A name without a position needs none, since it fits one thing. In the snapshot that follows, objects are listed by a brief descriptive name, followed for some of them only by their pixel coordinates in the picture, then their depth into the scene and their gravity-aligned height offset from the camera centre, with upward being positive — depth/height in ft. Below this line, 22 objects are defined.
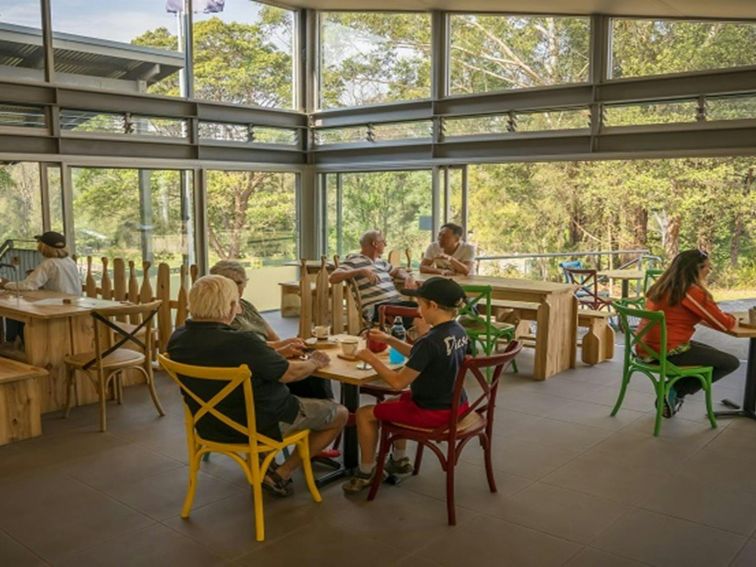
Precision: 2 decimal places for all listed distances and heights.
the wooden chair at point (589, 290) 26.89 -3.10
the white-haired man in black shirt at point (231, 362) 9.92 -2.16
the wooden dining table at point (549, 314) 19.33 -2.89
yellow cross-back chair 9.55 -3.32
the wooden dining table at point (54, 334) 16.14 -2.95
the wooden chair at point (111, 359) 15.24 -3.37
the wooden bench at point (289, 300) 29.99 -3.80
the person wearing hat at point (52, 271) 18.84 -1.64
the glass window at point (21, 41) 22.79 +5.73
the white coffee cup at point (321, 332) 13.07 -2.25
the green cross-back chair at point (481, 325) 17.80 -3.01
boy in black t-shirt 10.37 -2.28
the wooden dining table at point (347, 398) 11.12 -3.29
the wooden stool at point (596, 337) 21.09 -3.80
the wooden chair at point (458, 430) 10.42 -3.42
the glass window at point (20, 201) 23.17 +0.37
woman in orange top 14.85 -2.13
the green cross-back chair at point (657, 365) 14.55 -3.33
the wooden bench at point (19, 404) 14.32 -4.03
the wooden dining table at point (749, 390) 15.74 -4.06
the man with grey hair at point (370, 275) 18.52 -1.66
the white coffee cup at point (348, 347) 12.07 -2.36
